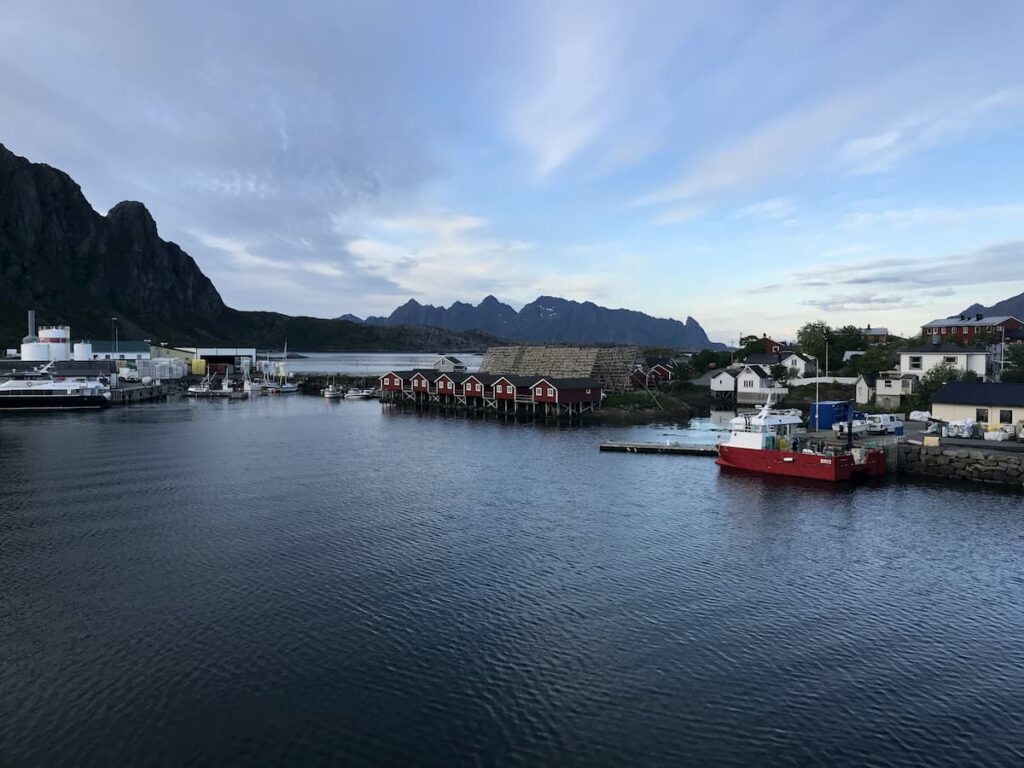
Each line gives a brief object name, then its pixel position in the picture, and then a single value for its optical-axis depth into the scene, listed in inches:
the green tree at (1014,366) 2375.7
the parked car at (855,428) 1791.3
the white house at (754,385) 2981.8
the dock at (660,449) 1838.1
